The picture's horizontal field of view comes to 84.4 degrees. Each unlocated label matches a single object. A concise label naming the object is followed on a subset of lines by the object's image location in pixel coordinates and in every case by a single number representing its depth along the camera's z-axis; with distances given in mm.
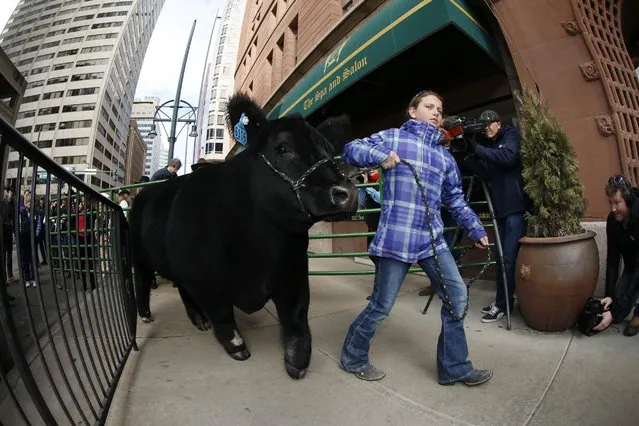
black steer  2164
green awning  5418
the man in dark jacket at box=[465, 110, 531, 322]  3385
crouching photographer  2902
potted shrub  2885
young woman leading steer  2199
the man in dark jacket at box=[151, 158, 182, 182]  6720
